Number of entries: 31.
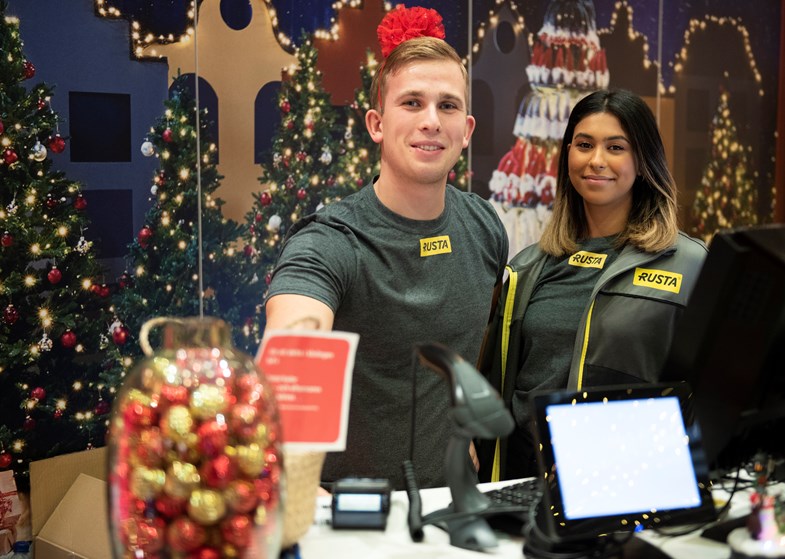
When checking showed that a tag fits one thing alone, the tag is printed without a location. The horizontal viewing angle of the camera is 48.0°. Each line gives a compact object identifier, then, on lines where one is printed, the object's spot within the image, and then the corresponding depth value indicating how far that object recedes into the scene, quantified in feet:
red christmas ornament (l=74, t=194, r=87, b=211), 10.11
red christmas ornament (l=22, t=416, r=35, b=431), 9.87
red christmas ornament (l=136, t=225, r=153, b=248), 10.66
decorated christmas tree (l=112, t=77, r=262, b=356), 10.65
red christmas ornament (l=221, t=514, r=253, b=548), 3.53
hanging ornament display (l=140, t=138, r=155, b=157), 10.68
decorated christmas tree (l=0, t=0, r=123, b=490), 9.60
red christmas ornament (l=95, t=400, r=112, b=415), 10.37
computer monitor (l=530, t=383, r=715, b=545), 4.72
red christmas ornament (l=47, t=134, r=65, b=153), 9.89
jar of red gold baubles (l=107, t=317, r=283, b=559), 3.50
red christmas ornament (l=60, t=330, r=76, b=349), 10.05
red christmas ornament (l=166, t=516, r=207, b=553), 3.49
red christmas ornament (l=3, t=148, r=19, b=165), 9.55
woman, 7.10
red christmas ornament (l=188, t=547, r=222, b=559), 3.53
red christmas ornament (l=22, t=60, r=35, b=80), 9.65
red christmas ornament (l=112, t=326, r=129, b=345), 10.48
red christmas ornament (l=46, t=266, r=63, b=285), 9.89
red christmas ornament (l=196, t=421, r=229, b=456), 3.53
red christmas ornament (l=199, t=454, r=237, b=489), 3.50
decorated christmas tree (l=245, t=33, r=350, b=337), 11.85
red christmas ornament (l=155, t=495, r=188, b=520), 3.50
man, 6.29
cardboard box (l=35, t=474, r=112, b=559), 8.84
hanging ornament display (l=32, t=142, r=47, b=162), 9.75
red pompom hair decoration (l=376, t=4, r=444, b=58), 7.04
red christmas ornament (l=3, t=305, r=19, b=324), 9.59
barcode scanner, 4.22
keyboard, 4.93
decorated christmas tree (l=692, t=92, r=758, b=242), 18.60
